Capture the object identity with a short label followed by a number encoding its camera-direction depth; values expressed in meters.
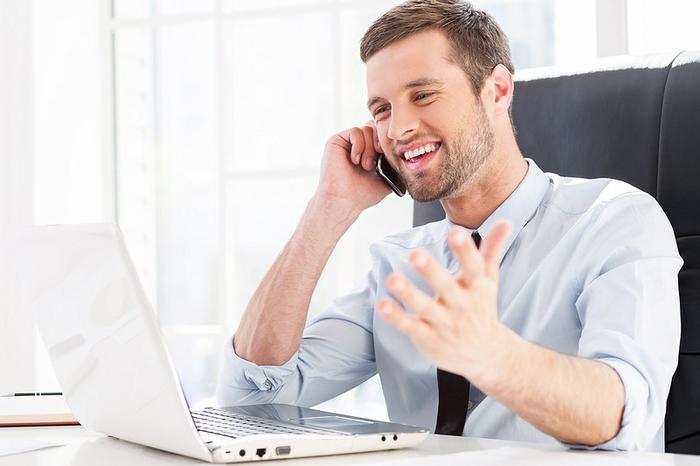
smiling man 1.96
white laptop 1.78
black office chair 2.20
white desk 1.82
